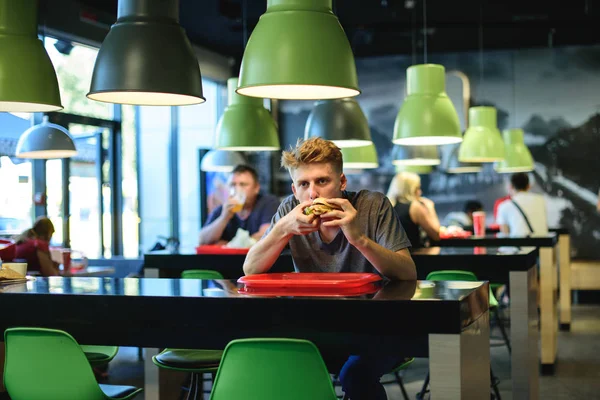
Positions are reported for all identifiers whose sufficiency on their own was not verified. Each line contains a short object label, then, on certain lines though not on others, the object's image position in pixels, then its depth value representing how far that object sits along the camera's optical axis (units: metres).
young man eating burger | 3.19
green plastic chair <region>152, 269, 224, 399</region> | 3.35
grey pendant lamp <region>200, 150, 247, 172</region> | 9.55
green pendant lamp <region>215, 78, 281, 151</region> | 5.49
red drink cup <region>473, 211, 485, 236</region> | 7.93
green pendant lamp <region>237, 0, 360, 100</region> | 3.04
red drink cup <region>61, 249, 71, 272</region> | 6.41
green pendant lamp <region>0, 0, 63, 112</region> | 3.64
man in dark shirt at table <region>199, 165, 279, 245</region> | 6.05
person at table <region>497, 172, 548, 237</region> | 8.67
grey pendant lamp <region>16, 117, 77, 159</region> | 7.14
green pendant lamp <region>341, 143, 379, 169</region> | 7.57
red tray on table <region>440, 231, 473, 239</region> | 7.71
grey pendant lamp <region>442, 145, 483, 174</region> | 10.37
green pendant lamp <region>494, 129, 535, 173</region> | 9.83
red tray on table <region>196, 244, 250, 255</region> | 5.31
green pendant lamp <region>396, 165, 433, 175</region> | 10.57
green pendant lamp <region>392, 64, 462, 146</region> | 5.60
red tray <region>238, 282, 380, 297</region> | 2.55
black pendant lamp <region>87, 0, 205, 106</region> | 3.26
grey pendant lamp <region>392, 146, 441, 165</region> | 8.41
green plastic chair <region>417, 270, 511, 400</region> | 4.60
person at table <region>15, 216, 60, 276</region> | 5.99
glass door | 8.93
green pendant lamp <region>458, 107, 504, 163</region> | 7.74
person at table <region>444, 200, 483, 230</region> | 10.73
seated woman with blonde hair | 7.06
